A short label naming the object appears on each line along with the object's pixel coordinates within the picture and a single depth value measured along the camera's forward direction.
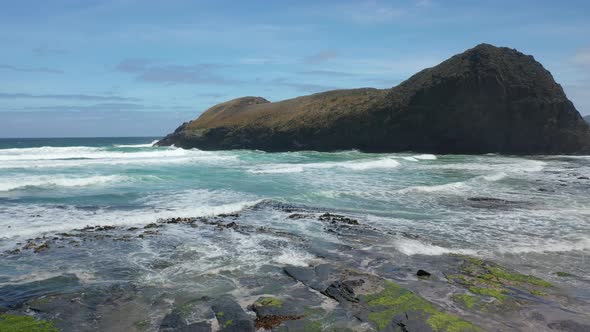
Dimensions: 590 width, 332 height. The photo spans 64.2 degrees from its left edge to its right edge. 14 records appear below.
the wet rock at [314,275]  8.98
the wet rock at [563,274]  9.59
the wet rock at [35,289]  8.09
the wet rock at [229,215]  16.18
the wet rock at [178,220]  15.04
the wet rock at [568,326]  6.90
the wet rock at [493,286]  7.99
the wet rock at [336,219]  14.87
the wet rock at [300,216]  15.85
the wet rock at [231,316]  6.95
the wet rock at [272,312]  7.11
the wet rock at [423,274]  9.45
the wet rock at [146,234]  13.02
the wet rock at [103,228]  13.82
